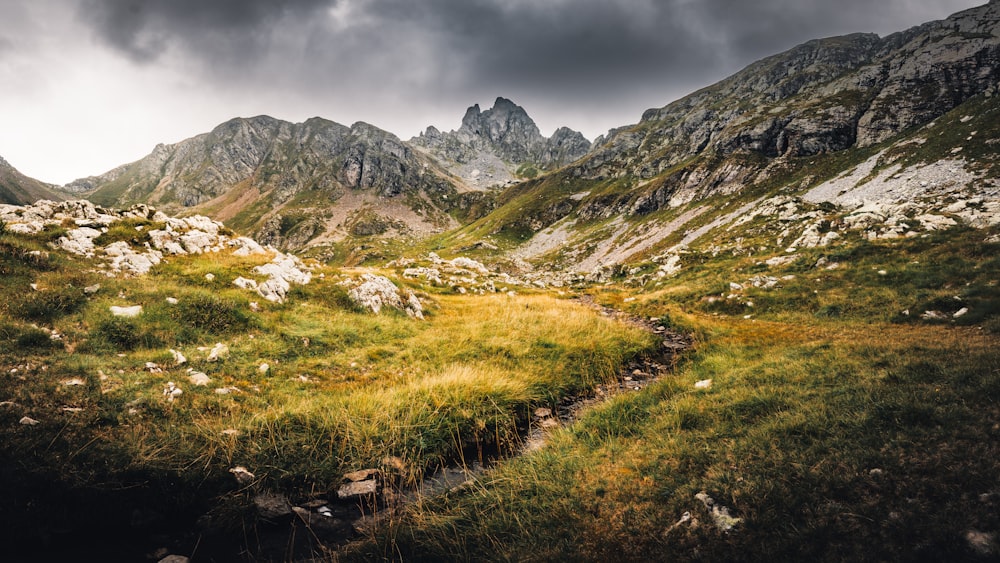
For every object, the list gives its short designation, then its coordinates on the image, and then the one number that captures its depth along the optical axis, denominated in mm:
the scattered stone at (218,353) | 9859
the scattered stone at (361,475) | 6939
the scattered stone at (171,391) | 7673
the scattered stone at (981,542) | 3422
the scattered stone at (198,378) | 8570
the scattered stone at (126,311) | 10531
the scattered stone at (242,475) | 6320
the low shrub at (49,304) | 9375
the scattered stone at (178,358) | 9258
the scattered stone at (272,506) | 5988
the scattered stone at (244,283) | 15400
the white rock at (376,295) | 18000
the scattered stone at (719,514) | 4520
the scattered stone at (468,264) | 64812
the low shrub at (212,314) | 11562
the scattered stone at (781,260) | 27469
